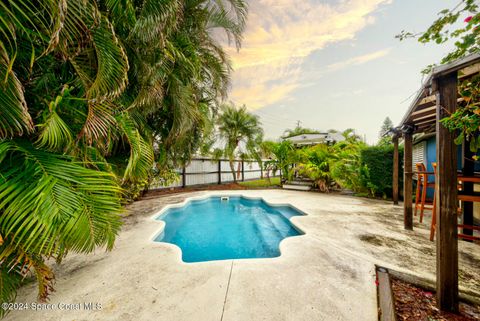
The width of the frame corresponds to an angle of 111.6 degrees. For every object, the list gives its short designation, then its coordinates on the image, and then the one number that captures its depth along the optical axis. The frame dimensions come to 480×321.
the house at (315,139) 9.52
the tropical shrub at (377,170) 6.12
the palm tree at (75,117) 1.24
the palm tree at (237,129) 10.42
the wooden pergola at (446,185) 1.50
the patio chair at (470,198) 2.23
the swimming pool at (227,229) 3.59
